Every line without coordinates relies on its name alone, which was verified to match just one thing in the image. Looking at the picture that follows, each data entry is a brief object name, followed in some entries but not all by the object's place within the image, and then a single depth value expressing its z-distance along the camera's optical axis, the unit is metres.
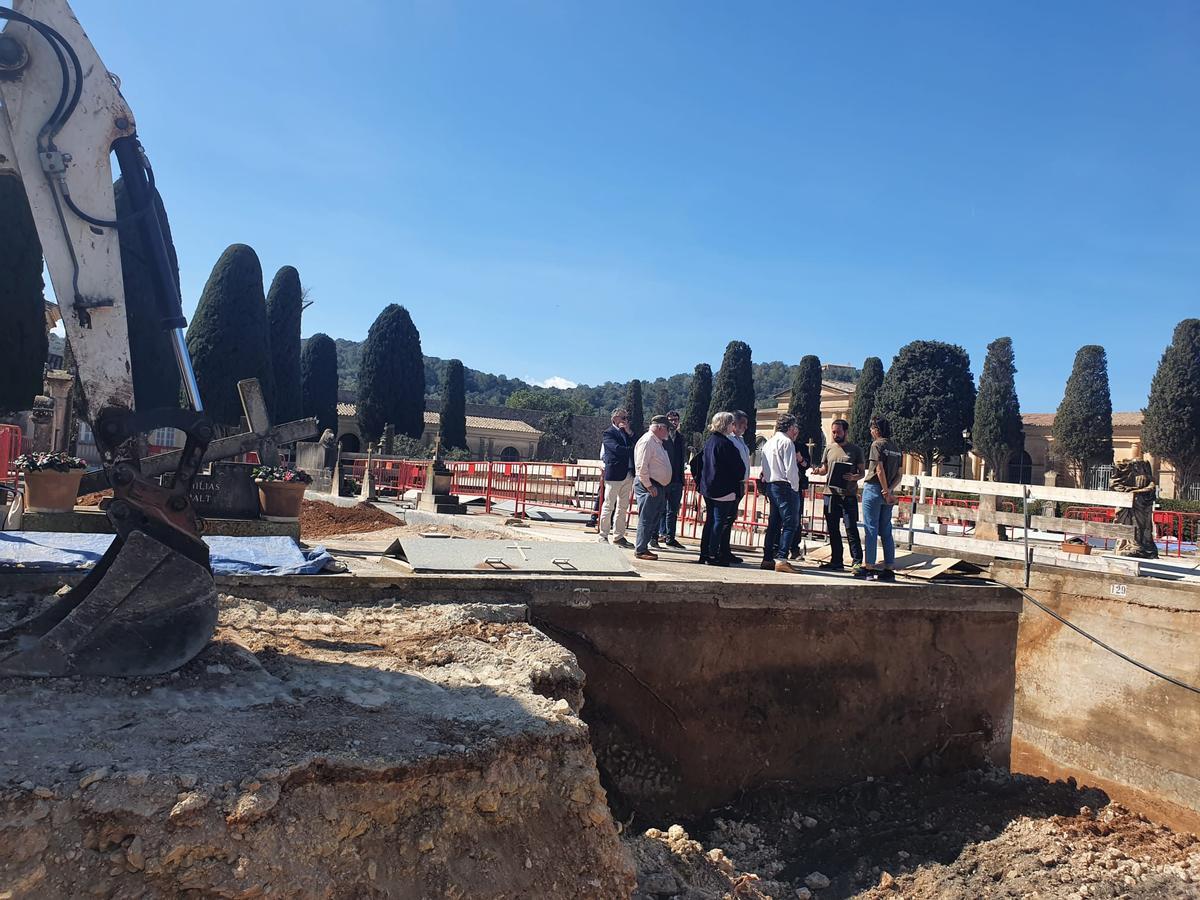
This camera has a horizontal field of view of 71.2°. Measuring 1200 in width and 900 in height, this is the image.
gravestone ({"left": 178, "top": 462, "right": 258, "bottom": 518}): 7.95
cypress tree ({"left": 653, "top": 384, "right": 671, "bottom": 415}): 52.58
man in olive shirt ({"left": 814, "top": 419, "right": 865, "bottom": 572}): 7.89
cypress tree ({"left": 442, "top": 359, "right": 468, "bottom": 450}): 47.16
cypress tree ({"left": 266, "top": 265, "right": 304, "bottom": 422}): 34.72
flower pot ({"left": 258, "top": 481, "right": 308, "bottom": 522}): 8.05
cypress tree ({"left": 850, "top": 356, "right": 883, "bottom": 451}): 43.78
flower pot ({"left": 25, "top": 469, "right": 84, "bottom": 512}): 7.06
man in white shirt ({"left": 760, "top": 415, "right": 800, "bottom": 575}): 8.22
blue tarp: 5.20
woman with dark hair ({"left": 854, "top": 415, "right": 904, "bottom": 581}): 7.80
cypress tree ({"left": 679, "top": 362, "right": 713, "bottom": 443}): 46.66
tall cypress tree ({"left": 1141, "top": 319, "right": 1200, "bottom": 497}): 32.78
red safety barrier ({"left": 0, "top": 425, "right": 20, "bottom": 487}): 9.66
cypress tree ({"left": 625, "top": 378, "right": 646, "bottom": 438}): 52.75
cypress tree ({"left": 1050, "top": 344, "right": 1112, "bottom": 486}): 37.81
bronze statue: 12.84
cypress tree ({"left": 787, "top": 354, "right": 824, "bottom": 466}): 44.22
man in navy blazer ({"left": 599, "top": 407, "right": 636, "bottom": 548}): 8.92
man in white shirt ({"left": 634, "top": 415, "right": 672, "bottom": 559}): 8.18
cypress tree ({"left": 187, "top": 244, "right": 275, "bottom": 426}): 30.45
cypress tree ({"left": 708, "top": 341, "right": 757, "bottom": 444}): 44.00
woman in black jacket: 7.80
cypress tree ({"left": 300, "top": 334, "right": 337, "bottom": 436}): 42.25
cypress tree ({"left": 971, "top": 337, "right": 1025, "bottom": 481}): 39.62
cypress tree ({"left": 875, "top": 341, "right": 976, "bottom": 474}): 37.19
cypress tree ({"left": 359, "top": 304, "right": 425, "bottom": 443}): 41.62
